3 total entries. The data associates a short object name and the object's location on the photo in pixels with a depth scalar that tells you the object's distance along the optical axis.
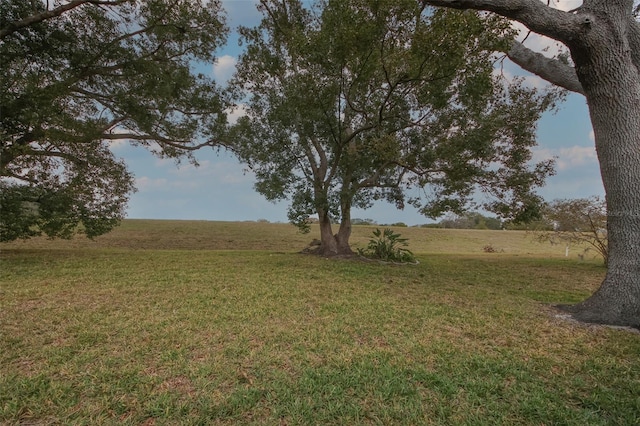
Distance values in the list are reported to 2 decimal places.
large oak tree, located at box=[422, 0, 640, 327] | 3.88
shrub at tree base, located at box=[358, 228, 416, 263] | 10.45
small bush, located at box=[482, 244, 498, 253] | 21.15
